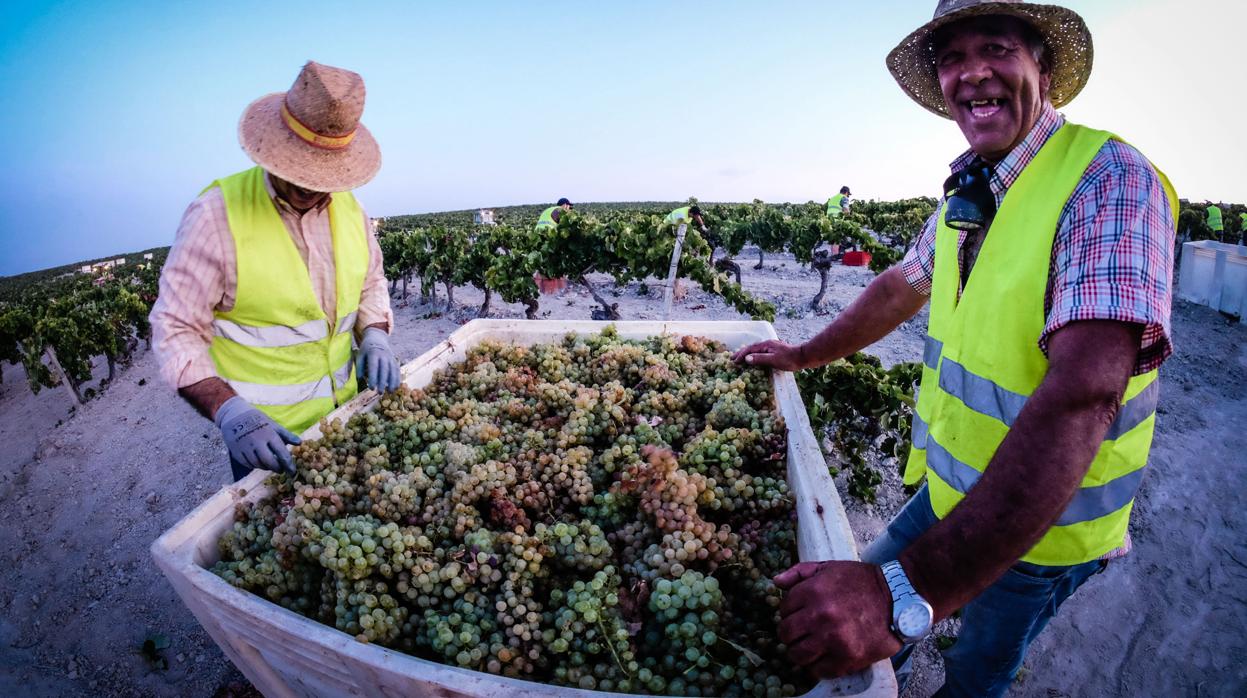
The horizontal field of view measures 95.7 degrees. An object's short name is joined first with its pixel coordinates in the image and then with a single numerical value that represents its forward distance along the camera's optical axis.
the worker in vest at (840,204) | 21.68
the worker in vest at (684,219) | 9.51
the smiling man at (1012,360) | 1.24
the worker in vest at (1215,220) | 20.16
